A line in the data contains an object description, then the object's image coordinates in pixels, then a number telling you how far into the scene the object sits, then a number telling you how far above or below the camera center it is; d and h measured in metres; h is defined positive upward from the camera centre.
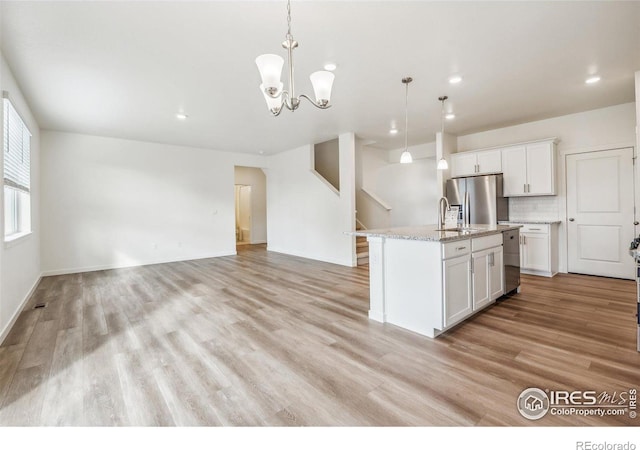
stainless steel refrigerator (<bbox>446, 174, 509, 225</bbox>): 5.18 +0.44
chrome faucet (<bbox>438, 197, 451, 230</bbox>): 3.28 +0.09
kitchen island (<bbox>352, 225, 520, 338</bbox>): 2.58 -0.51
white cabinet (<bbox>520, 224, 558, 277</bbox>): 4.75 -0.46
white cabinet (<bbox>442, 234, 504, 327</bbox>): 2.61 -0.55
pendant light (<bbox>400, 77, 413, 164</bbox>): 3.48 +1.72
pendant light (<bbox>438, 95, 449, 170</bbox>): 4.02 +0.84
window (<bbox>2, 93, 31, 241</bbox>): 3.32 +0.71
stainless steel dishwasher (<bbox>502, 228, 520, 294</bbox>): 3.59 -0.47
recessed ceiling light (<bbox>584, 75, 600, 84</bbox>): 3.49 +1.73
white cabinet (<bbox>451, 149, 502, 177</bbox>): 5.38 +1.15
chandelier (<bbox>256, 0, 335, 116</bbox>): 1.97 +1.02
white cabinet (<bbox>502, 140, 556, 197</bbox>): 4.83 +0.91
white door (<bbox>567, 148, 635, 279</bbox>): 4.41 +0.14
